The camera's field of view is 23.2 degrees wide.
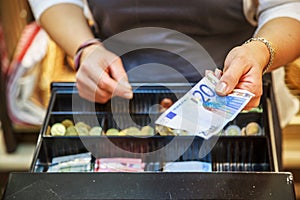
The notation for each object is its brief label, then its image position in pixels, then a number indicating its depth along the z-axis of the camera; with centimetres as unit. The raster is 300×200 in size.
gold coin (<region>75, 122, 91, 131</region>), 120
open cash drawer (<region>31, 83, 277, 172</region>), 113
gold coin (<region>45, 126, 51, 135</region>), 118
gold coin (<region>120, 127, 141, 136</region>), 119
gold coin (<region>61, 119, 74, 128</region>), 121
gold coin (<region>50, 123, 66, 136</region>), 119
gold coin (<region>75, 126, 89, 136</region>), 119
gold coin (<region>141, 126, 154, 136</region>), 117
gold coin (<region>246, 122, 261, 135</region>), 118
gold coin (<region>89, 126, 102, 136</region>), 119
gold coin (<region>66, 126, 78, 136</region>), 119
